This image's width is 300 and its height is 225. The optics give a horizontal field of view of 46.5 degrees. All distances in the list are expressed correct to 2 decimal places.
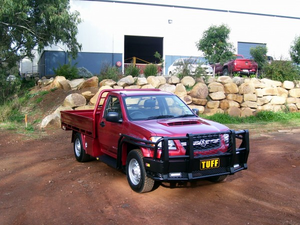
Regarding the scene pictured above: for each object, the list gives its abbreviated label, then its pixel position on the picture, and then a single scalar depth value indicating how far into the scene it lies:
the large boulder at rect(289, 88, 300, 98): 16.69
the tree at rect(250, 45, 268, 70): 23.81
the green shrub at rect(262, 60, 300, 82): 17.23
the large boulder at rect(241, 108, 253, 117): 15.39
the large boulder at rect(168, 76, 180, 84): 15.51
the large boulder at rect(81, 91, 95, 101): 14.52
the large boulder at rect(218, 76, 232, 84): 15.89
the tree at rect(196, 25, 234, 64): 21.86
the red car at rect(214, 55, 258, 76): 21.88
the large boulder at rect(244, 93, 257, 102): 15.52
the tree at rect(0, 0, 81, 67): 14.53
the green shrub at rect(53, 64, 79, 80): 18.23
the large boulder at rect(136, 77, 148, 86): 15.11
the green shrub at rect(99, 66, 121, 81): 16.58
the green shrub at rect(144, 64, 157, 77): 17.28
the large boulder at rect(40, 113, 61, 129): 13.16
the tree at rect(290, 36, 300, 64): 24.65
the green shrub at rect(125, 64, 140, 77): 17.14
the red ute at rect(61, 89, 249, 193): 5.52
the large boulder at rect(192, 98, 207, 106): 14.83
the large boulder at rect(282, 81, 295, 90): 16.67
